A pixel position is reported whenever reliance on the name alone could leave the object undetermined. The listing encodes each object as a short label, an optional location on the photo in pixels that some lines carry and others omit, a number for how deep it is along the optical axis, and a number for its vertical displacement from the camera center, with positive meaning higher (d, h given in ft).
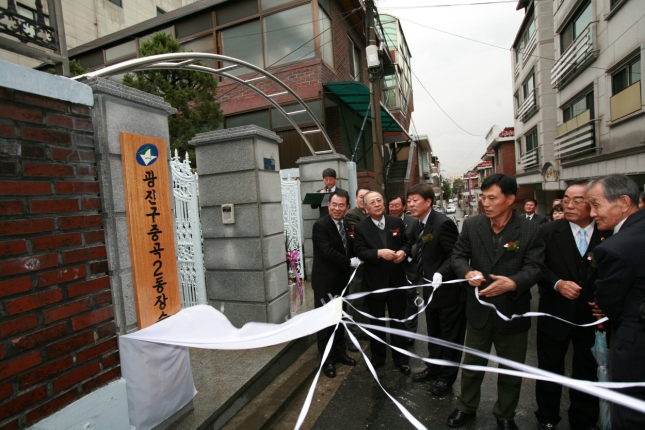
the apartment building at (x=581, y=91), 28.17 +10.12
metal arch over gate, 10.59 +6.03
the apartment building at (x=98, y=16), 55.06 +35.11
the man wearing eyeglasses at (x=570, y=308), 9.26 -3.52
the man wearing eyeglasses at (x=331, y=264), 13.44 -2.61
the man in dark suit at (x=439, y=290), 11.70 -3.43
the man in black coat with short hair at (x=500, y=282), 9.26 -2.53
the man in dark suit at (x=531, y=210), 23.02 -1.78
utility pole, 27.84 +6.81
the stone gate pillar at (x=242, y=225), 14.64 -0.84
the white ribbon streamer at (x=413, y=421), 6.13 -4.14
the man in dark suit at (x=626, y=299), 6.44 -2.42
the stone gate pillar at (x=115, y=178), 7.32 +0.80
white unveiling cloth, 7.56 -3.06
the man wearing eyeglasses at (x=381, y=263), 12.96 -2.58
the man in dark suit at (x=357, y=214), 16.98 -0.84
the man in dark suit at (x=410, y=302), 15.97 -5.26
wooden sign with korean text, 7.89 -0.36
